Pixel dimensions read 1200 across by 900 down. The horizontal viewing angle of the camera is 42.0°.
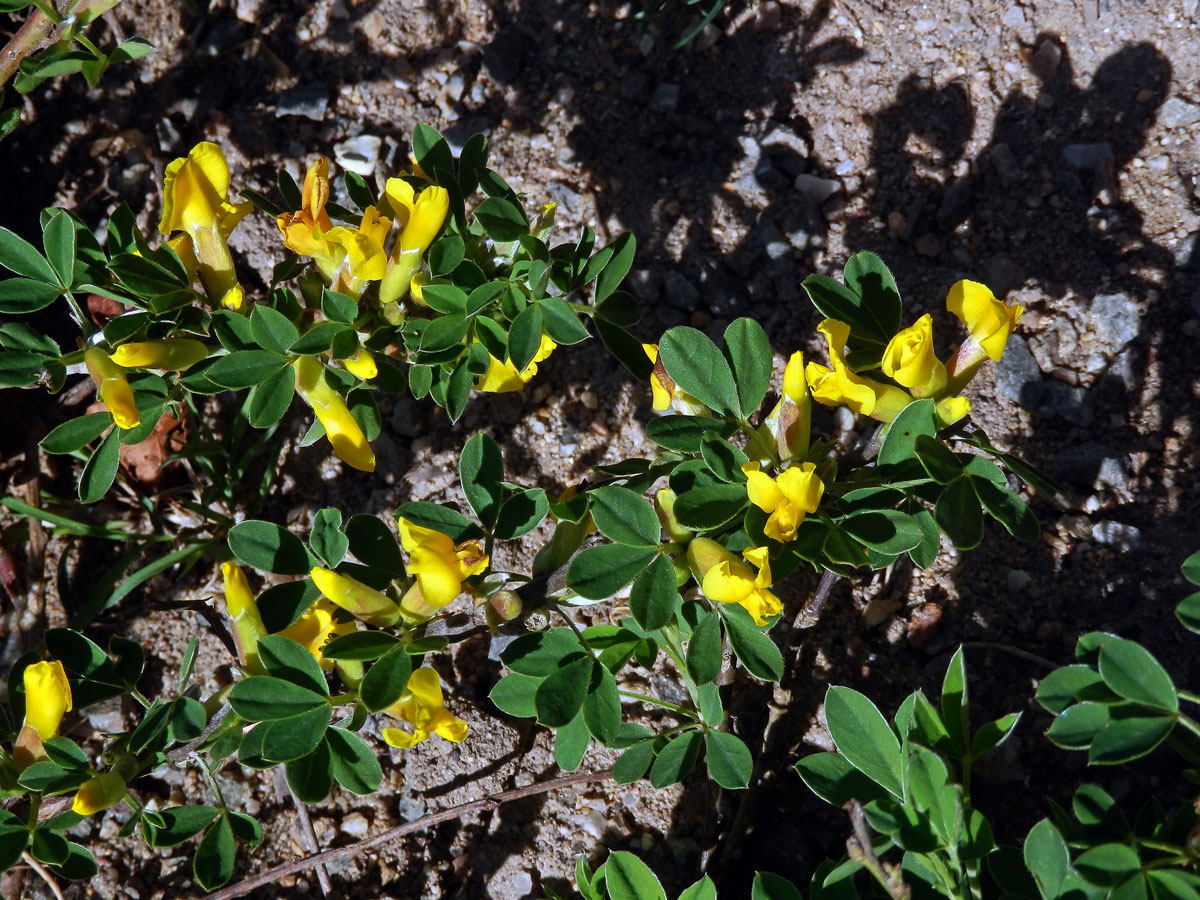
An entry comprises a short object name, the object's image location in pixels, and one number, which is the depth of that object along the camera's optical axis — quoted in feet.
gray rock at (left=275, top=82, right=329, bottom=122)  1.22
